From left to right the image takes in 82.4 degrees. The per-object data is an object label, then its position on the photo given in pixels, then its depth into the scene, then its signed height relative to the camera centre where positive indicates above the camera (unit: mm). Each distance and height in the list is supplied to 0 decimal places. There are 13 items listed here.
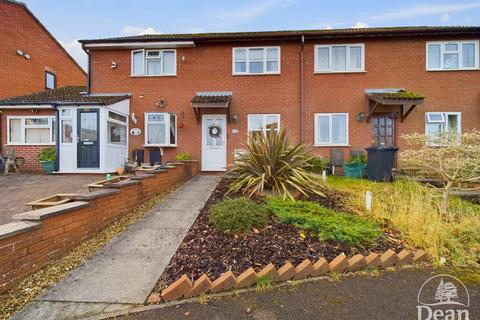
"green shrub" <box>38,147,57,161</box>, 10078 -81
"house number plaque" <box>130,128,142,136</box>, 11117 +892
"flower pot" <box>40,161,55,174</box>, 9999 -481
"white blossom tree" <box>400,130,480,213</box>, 4852 -61
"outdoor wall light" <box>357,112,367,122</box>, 10672 +1464
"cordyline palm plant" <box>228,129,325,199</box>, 5656 -321
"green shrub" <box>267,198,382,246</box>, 3571 -1005
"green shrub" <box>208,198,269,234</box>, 3820 -910
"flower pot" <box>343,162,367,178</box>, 9648 -551
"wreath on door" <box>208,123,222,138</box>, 11023 +900
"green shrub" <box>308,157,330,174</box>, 7820 -370
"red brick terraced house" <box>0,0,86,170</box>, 10977 +4994
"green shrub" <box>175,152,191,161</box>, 9695 -138
